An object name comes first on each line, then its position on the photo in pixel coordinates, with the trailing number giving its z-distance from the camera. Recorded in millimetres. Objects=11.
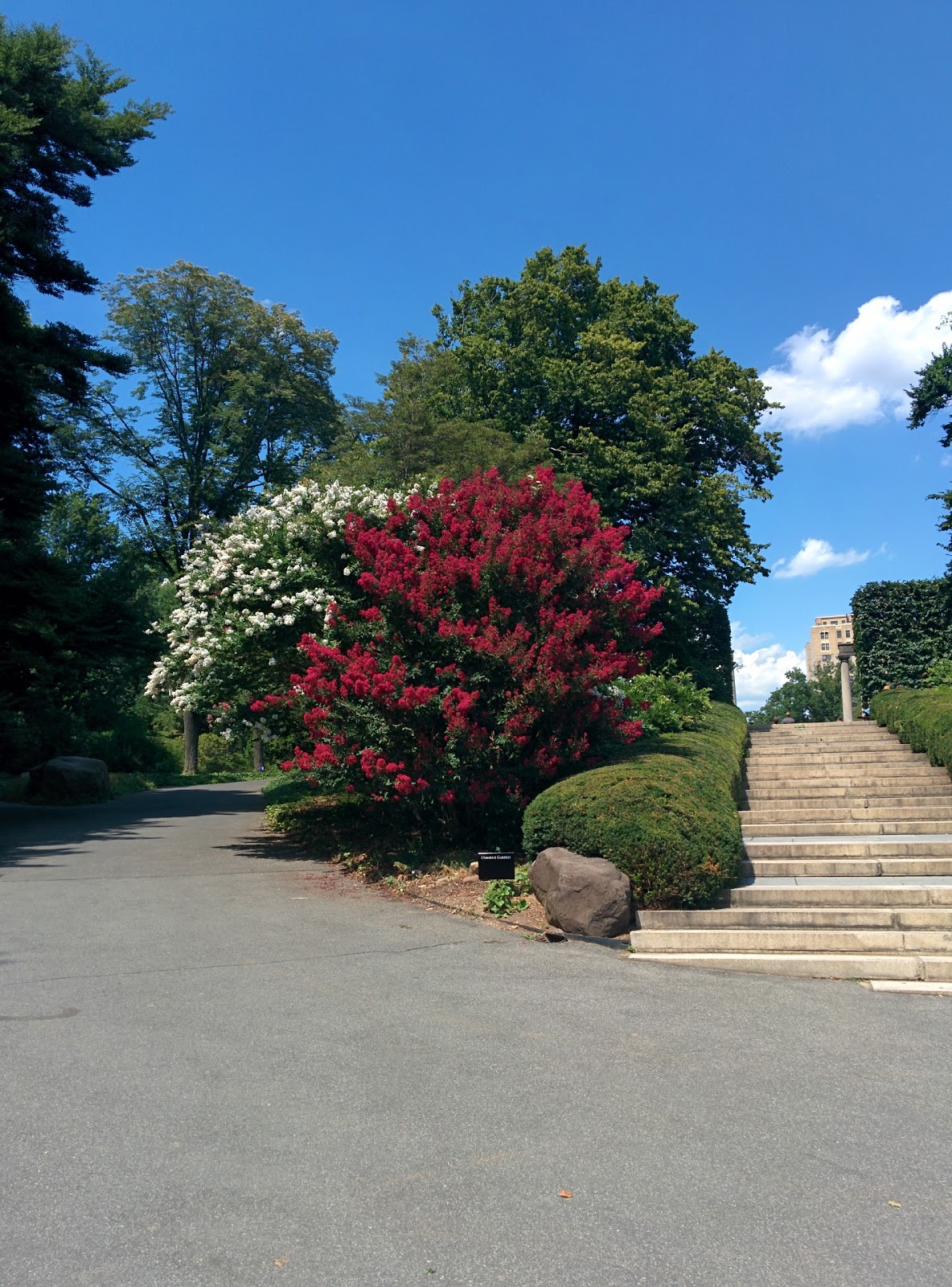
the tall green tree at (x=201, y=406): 32906
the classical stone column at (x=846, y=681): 22681
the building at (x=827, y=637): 167625
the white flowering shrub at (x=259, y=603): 12141
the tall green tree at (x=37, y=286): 17031
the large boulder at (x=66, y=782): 21359
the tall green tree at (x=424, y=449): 19250
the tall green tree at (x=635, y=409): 23984
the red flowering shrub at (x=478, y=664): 9883
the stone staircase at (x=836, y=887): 7117
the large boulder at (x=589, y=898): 7734
